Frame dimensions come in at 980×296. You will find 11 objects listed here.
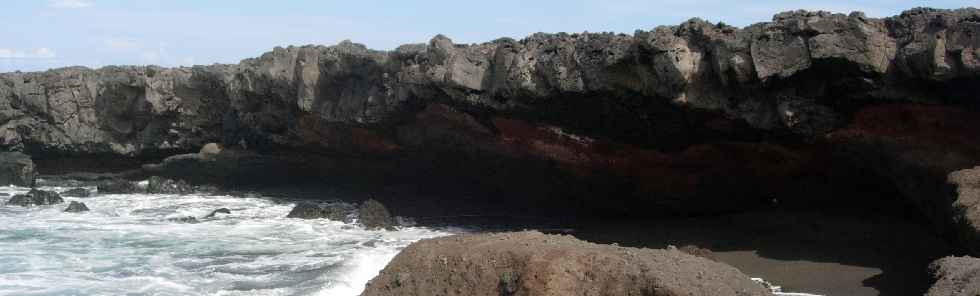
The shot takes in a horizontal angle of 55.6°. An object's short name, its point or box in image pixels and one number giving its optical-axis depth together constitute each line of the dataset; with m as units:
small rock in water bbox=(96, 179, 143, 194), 21.31
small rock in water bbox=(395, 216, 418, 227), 16.45
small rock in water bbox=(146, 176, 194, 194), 21.00
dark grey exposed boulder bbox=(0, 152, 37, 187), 22.27
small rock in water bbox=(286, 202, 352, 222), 17.00
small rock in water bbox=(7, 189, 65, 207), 19.19
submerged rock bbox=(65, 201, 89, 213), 18.23
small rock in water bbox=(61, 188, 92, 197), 20.69
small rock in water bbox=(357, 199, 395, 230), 16.06
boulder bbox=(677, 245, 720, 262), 11.82
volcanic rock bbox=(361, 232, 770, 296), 8.02
